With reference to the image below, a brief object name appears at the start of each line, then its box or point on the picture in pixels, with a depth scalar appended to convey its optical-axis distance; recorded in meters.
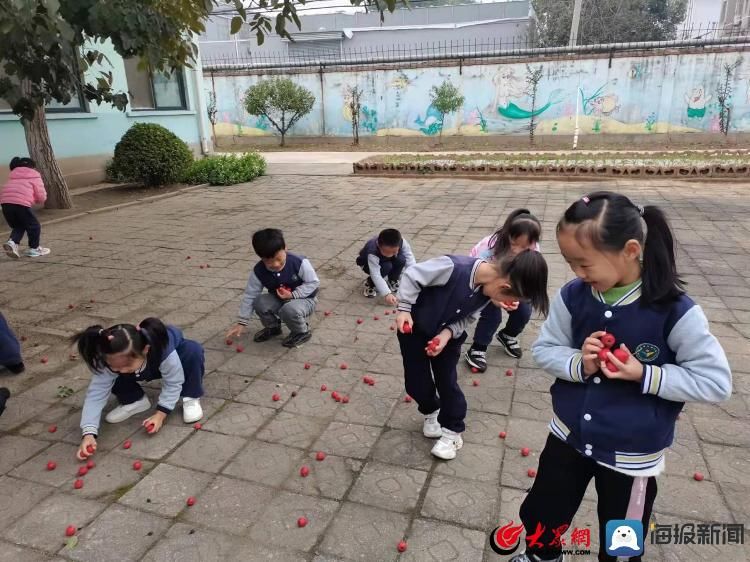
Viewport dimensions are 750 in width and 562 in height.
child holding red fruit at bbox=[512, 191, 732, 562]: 1.57
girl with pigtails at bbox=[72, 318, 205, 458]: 2.94
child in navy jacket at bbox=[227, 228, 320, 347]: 4.20
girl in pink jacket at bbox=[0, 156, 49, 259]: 6.89
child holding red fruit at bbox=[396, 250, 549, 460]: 2.25
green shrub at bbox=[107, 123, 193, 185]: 11.54
